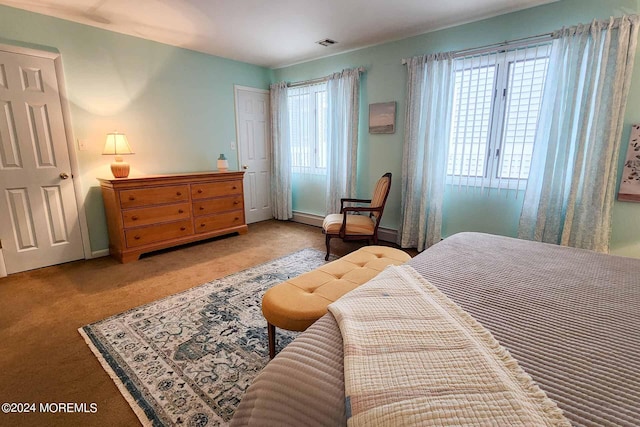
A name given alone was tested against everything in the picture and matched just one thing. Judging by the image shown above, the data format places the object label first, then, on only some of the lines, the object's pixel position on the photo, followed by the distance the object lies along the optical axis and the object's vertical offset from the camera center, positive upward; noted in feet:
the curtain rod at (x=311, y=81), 13.79 +3.74
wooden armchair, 10.69 -2.37
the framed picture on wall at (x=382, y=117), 12.03 +1.73
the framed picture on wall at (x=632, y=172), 7.89 -0.33
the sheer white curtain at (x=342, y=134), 12.88 +1.12
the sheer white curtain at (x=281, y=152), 15.74 +0.38
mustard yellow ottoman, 4.91 -2.42
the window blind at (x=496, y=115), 9.10 +1.43
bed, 2.27 -1.73
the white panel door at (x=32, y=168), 9.20 -0.32
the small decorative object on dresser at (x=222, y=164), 13.79 -0.23
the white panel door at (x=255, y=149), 15.43 +0.55
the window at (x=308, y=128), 14.52 +1.60
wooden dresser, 10.43 -1.96
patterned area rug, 4.75 -3.84
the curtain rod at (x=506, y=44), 8.67 +3.56
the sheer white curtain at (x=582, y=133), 7.80 +0.74
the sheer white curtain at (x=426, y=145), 10.54 +0.54
